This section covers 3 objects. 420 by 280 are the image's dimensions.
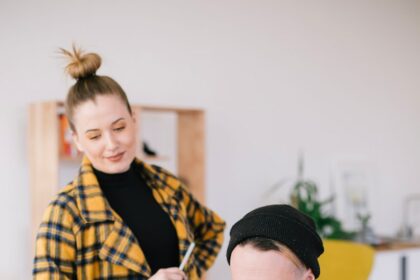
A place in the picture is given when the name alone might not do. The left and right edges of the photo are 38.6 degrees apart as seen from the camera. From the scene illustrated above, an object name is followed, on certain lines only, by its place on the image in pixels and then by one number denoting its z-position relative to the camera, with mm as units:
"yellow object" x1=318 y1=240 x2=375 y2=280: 2484
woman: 1561
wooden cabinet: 2953
